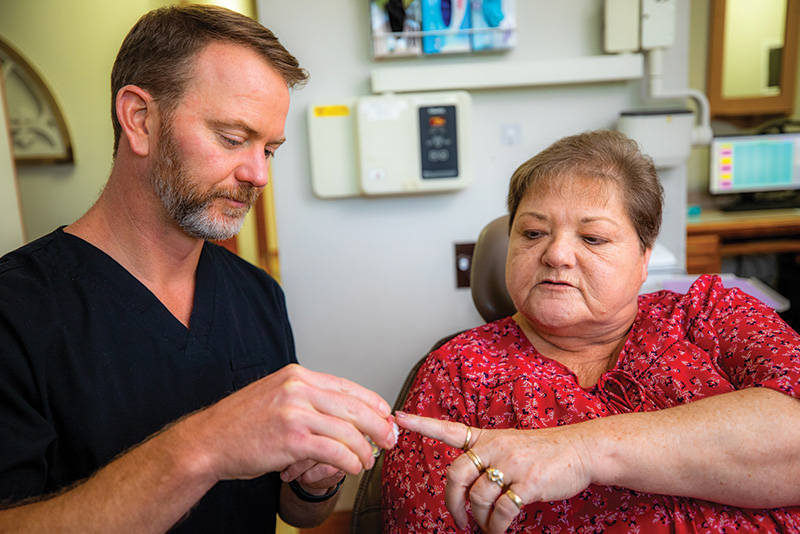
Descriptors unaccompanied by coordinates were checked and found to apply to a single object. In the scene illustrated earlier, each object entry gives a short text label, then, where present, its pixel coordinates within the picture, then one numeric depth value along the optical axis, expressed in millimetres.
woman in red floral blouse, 920
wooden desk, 3564
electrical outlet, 2309
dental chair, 1484
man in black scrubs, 874
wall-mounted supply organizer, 2059
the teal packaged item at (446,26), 2061
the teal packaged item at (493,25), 2071
